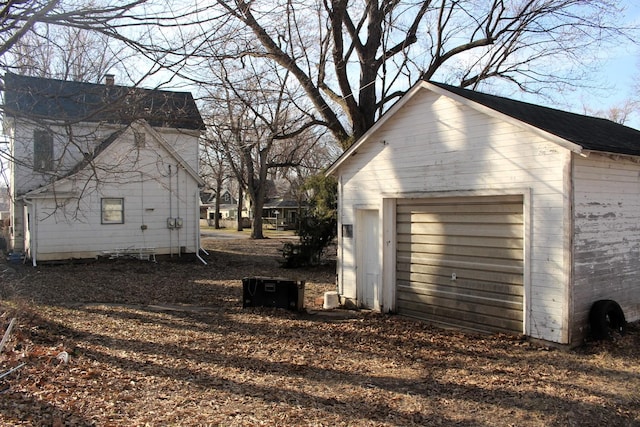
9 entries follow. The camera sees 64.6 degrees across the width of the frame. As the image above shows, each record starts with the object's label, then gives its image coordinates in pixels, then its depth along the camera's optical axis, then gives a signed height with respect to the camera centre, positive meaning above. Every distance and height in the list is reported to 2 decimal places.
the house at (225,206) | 73.81 +0.56
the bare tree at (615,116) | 39.79 +7.40
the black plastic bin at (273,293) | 10.76 -1.79
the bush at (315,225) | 18.28 -0.57
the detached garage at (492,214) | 7.83 -0.09
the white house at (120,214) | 18.16 -0.16
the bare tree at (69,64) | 6.82 +2.00
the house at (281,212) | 57.75 -0.27
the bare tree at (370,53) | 17.45 +5.75
